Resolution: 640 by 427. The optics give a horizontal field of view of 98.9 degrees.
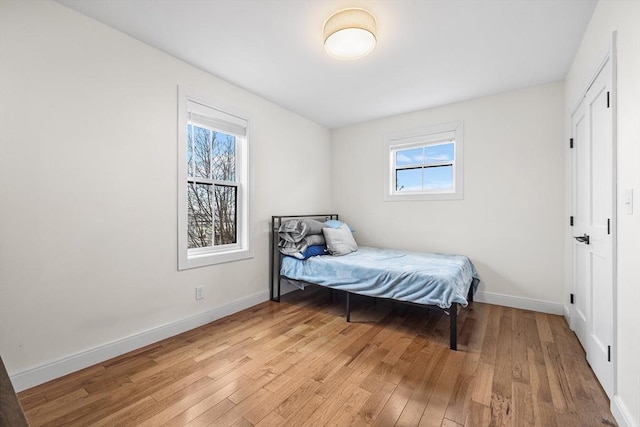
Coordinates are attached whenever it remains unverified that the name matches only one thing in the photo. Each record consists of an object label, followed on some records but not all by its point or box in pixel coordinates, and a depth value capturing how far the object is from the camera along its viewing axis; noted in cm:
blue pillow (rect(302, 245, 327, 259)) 323
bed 240
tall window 261
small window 356
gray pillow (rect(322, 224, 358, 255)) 339
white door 167
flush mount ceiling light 188
